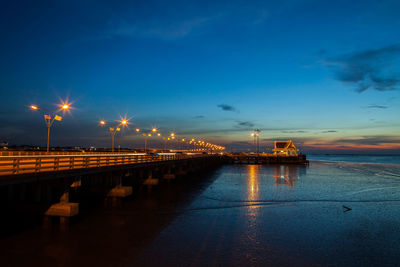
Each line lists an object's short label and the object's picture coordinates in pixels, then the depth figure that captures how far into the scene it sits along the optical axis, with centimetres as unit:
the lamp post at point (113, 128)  4187
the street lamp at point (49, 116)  2599
